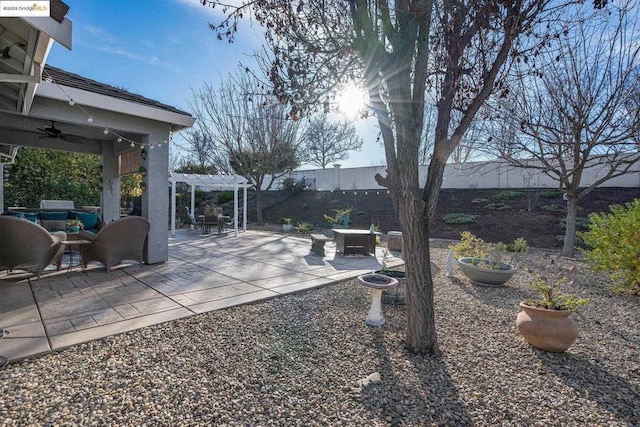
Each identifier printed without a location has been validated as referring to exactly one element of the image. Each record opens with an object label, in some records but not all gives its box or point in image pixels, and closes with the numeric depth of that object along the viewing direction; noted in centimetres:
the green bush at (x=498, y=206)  1308
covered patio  305
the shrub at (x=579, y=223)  1069
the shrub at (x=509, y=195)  1412
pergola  1064
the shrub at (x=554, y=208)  1209
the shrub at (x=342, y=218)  1141
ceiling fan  561
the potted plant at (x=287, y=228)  1242
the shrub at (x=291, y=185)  2008
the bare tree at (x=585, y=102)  627
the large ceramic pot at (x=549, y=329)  286
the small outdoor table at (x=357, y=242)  749
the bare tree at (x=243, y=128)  1324
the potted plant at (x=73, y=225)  657
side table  471
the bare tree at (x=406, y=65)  248
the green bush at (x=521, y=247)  805
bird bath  335
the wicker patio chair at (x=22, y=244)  421
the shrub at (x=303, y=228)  1202
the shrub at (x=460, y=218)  1246
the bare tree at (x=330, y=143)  2084
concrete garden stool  727
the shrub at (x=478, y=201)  1443
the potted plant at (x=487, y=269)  507
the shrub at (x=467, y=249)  632
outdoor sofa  714
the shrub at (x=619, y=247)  472
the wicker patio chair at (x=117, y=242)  486
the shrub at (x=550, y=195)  1338
